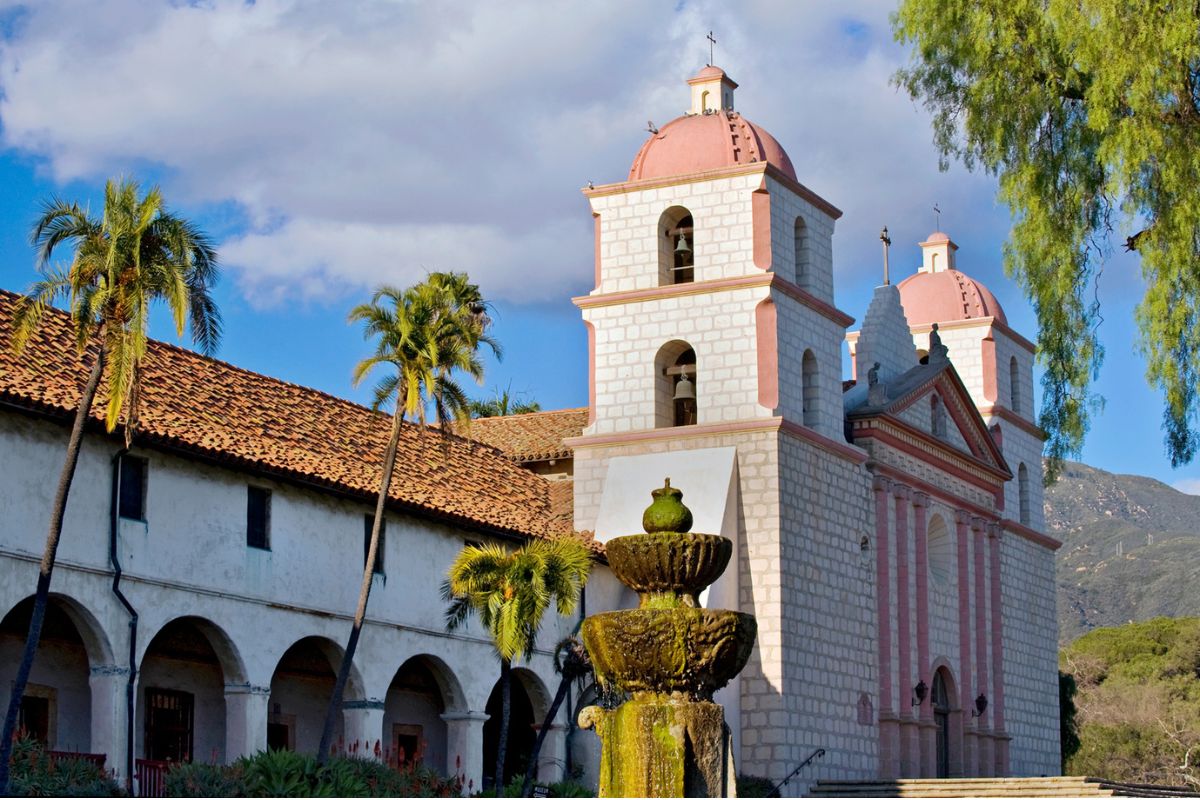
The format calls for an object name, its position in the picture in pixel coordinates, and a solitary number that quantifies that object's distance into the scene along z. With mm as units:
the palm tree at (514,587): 25969
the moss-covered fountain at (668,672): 15555
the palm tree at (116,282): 21422
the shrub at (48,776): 20438
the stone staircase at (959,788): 33281
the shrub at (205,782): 22438
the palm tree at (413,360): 26078
